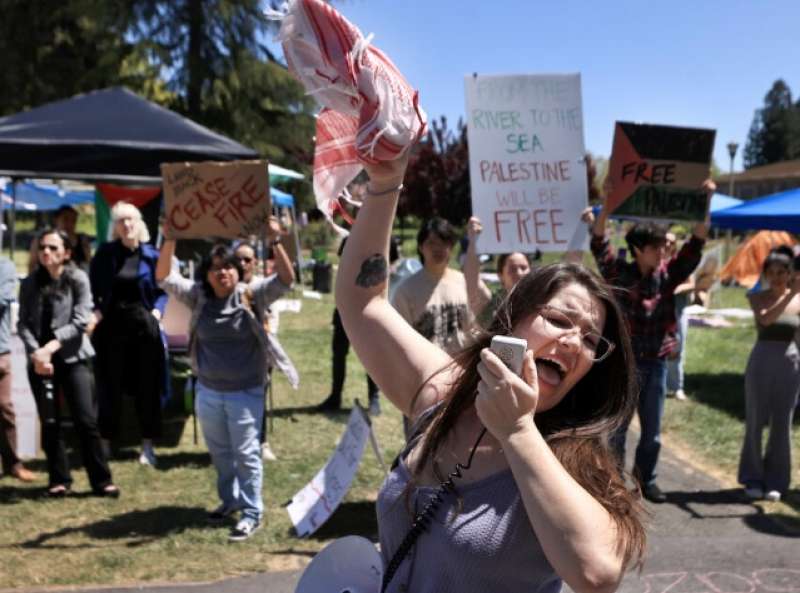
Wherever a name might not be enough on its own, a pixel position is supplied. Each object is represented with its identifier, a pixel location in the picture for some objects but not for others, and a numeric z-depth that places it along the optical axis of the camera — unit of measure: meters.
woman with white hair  6.46
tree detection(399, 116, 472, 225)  31.42
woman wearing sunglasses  5.70
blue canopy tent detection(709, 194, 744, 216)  13.12
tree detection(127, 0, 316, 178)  24.28
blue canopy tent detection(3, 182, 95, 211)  21.34
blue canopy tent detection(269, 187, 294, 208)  16.69
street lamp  25.72
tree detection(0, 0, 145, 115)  31.67
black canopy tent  6.21
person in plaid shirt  5.57
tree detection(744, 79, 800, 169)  95.62
